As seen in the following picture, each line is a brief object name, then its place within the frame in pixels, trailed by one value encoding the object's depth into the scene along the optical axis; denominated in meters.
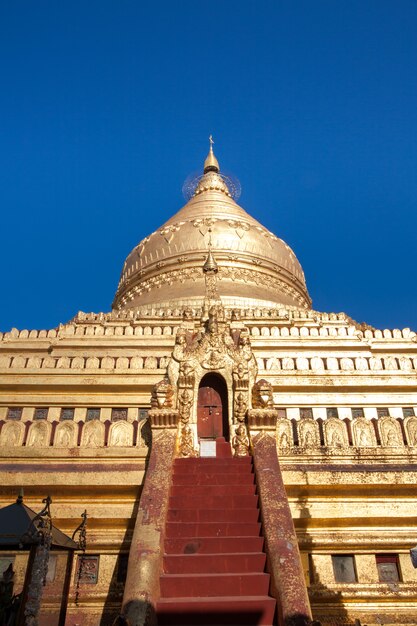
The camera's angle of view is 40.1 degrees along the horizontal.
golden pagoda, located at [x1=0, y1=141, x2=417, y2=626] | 7.63
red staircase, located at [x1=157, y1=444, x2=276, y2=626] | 7.22
